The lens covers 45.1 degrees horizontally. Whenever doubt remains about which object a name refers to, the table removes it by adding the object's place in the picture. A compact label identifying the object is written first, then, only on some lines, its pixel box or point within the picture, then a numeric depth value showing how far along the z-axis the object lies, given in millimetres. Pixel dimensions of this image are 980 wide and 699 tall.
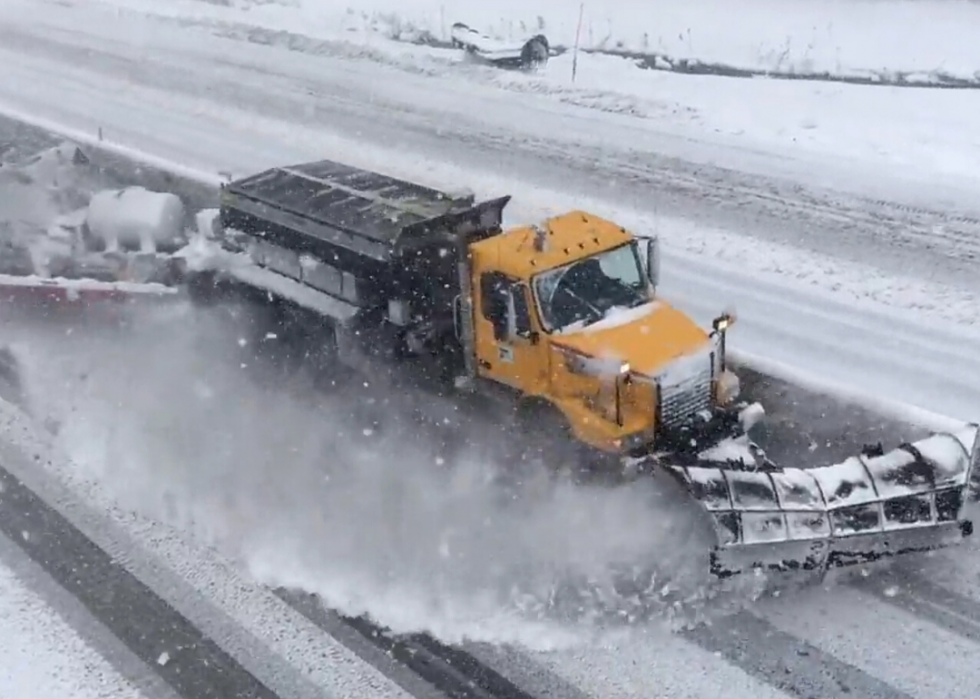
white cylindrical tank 15242
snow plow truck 8844
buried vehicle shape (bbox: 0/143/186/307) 13078
